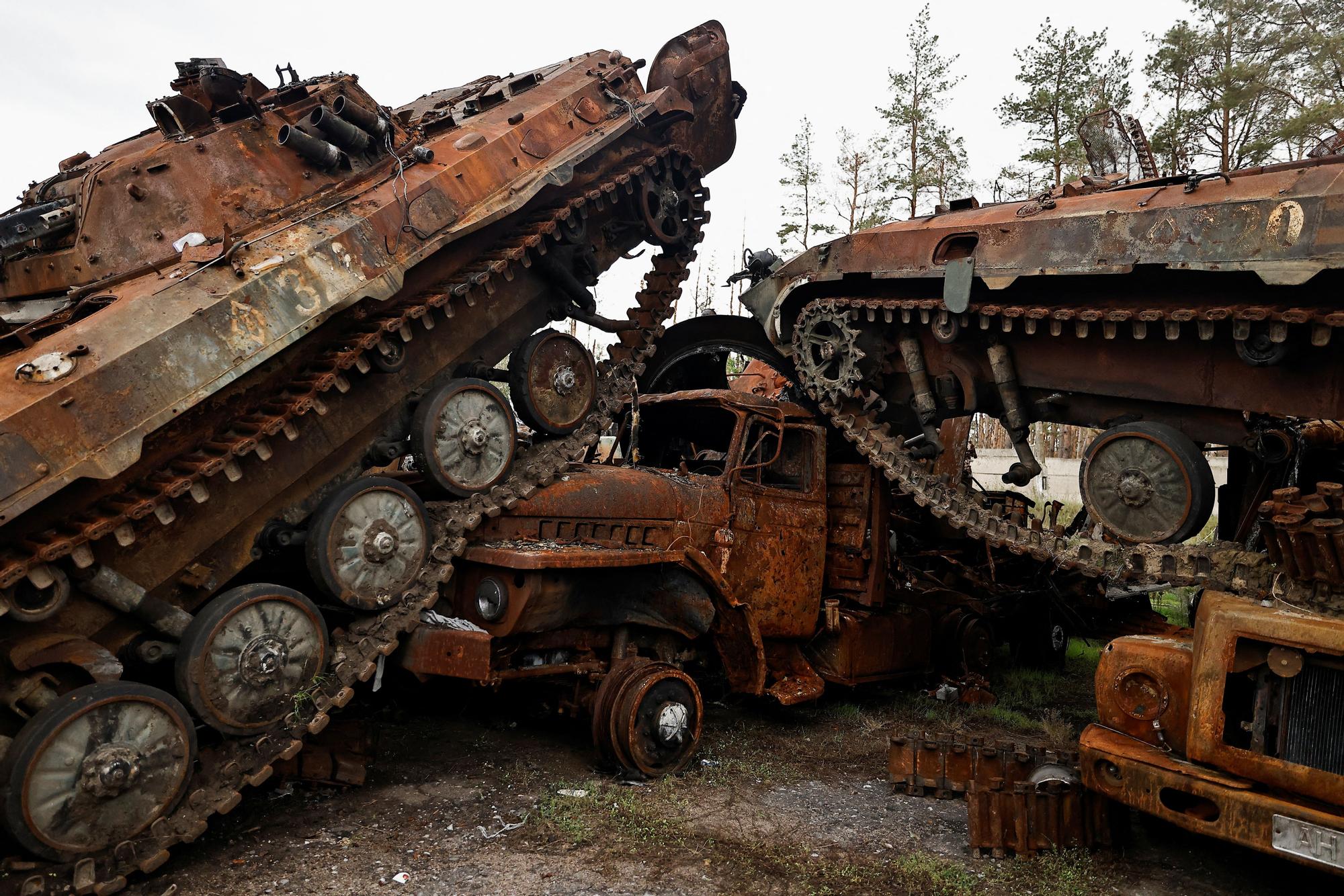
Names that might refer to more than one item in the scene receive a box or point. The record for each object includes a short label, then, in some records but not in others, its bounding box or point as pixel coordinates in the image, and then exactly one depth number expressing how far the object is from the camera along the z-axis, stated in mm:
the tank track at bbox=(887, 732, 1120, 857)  5098
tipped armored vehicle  4516
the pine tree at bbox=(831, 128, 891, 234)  25906
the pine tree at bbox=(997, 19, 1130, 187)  21266
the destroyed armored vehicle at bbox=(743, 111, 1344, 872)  4383
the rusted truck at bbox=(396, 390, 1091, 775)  6176
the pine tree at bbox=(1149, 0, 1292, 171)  18406
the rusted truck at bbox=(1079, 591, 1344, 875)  4109
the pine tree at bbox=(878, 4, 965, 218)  25047
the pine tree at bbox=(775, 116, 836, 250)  28312
